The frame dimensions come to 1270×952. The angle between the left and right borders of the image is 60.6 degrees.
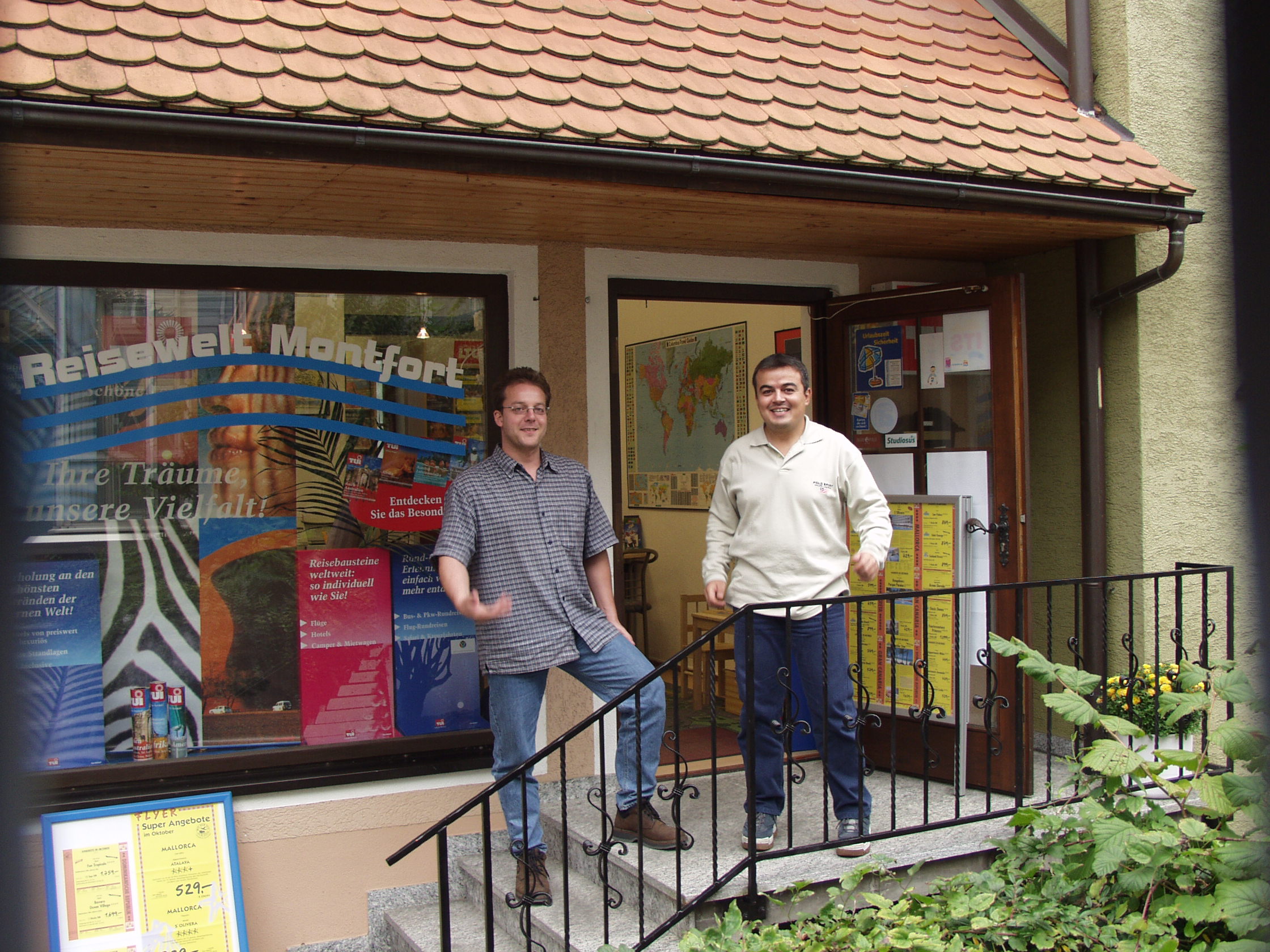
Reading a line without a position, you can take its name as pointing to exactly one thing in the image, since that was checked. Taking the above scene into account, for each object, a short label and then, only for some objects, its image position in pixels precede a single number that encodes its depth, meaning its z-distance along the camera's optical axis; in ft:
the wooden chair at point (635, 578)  27.86
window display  14.53
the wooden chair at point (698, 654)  23.49
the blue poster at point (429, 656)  16.34
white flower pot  15.28
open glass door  16.44
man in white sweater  13.24
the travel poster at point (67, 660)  14.39
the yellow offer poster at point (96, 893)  13.42
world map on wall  26.76
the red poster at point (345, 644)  15.81
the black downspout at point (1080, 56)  18.22
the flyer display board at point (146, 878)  13.44
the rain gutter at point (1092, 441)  17.43
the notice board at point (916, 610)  16.97
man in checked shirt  13.14
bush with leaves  10.91
